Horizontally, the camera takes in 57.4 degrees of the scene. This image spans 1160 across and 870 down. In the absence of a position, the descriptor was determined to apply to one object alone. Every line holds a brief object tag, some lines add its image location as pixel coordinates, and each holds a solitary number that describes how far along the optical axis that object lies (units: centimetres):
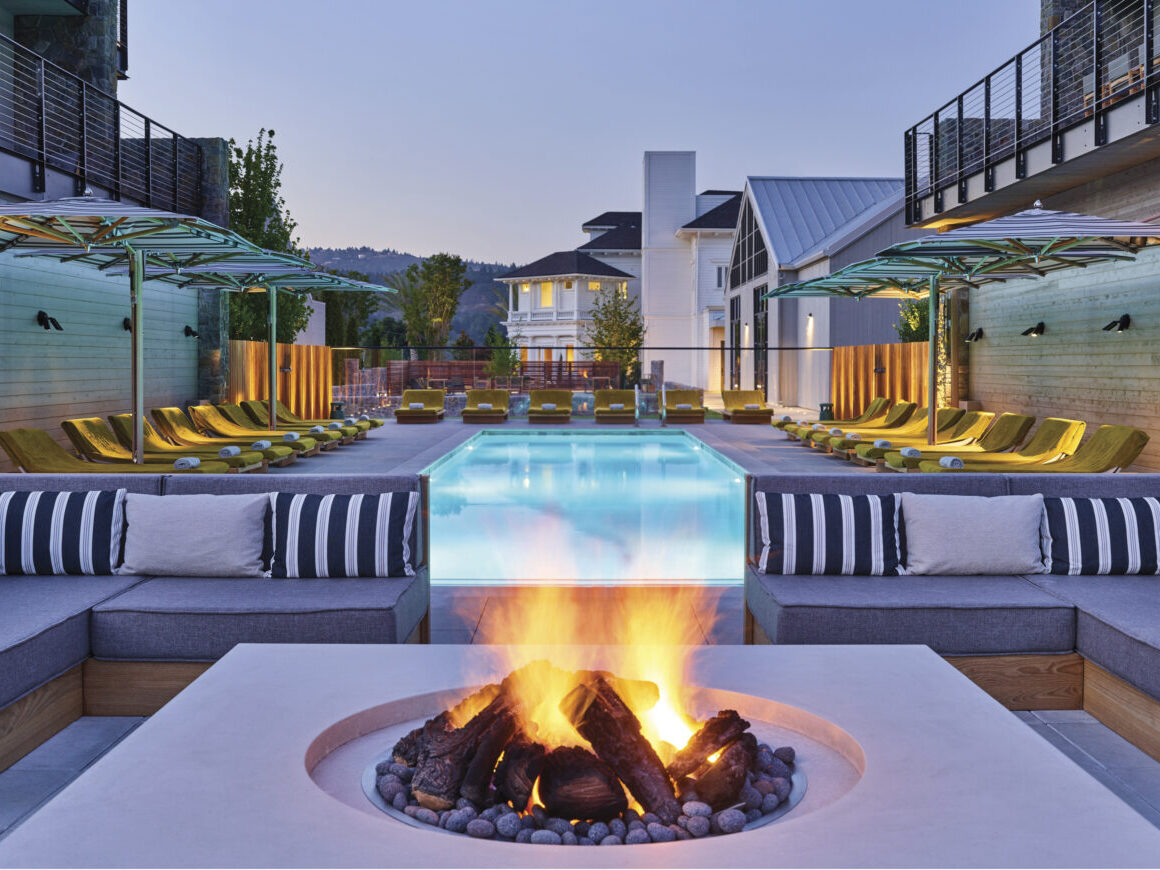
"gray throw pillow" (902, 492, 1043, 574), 459
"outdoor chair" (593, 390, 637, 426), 2078
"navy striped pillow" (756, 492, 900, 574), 464
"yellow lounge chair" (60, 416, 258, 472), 1036
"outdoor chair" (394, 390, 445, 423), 2095
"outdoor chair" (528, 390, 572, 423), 2089
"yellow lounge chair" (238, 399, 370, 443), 1552
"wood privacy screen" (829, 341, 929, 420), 1678
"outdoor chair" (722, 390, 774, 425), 2077
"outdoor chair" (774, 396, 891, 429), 1680
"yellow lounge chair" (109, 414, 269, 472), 1095
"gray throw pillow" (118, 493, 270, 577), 457
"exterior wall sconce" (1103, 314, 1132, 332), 1070
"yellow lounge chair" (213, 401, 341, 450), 1476
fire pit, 222
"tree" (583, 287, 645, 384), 3551
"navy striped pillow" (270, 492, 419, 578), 459
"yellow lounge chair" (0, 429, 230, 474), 901
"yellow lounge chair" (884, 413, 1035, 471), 1160
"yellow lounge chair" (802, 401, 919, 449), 1508
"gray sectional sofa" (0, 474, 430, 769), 369
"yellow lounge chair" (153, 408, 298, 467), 1244
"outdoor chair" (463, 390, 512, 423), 2103
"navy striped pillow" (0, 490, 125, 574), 461
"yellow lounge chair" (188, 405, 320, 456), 1348
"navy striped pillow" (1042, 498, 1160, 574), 462
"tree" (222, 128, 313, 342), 1977
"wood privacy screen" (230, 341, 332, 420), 1697
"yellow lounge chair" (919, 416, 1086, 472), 1034
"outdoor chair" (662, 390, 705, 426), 2066
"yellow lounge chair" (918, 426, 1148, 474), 909
